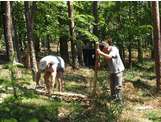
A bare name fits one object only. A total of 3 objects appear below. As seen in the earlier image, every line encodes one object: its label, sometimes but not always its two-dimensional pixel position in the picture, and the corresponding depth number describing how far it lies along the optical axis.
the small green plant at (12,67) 6.69
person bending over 8.73
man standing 7.72
